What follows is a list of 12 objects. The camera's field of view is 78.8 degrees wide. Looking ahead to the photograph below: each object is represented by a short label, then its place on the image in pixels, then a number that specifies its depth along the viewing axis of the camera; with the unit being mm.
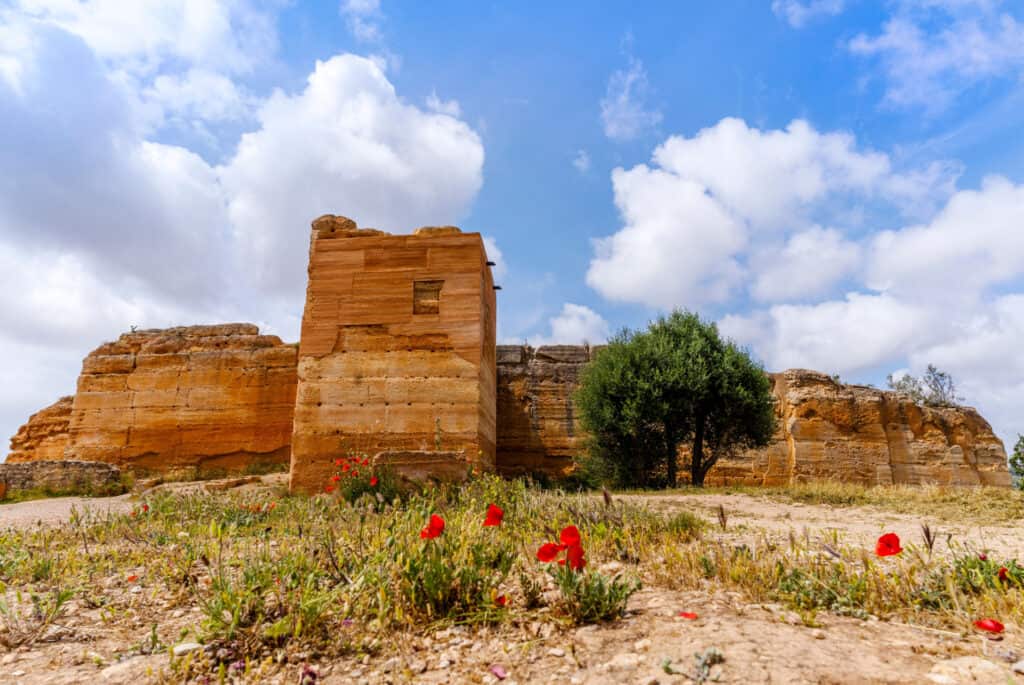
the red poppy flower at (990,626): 2434
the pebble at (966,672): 2088
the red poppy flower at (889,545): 2734
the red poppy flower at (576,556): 2801
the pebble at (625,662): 2330
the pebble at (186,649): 2719
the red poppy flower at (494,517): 3176
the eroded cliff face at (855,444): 16672
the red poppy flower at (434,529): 2992
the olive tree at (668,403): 13781
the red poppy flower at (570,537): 2801
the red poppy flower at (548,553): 2795
